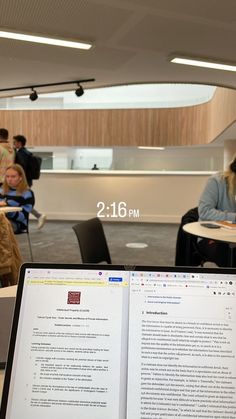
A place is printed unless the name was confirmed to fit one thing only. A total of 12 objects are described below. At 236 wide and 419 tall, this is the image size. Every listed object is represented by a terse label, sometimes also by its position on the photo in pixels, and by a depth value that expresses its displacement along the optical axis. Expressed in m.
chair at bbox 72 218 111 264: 2.08
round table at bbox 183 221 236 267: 2.24
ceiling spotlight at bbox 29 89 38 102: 6.06
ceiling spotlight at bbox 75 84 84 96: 5.69
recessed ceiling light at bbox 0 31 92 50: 3.51
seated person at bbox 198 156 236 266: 2.86
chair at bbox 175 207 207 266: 2.92
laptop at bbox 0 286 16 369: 0.86
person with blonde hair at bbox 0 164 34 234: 4.06
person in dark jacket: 6.22
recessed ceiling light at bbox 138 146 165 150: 8.80
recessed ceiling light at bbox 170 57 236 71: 4.22
